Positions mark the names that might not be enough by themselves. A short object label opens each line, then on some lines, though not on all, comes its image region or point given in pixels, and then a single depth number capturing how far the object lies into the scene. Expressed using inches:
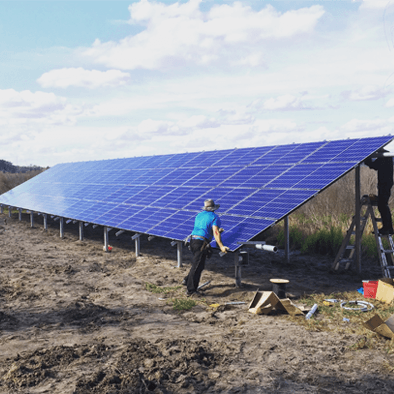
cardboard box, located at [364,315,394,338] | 274.6
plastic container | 375.6
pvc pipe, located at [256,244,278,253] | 354.5
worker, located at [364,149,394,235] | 454.6
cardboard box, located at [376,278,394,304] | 356.7
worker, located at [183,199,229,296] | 386.2
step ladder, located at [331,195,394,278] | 441.4
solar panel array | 425.5
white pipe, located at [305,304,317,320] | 322.7
